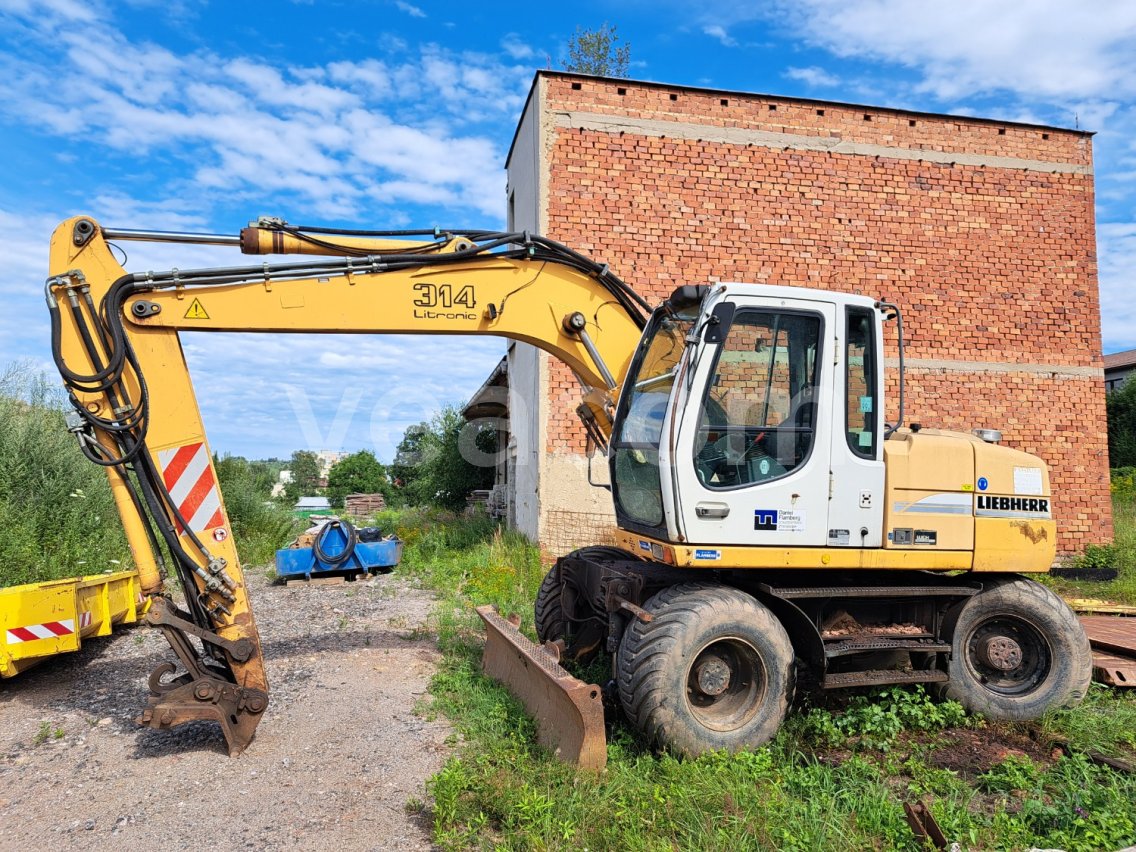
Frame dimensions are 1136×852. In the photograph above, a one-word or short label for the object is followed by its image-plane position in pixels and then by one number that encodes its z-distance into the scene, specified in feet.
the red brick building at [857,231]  35.24
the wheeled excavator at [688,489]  15.74
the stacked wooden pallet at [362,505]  108.06
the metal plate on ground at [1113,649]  19.52
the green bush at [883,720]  16.29
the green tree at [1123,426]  95.04
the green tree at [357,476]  162.71
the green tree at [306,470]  173.06
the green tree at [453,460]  63.52
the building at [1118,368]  130.52
